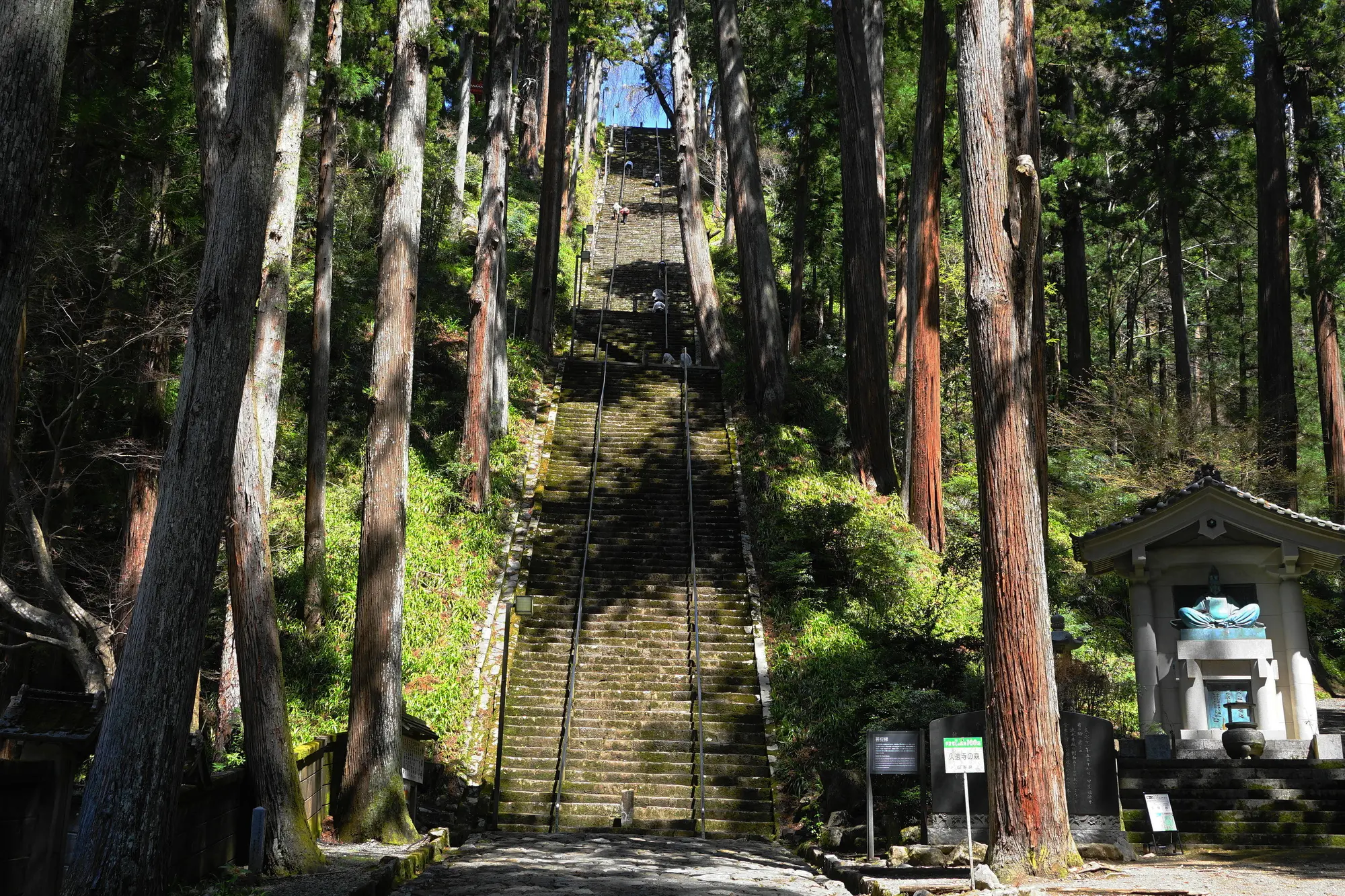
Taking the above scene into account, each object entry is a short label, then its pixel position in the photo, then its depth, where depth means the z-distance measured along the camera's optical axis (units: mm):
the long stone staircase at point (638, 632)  13734
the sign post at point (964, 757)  8625
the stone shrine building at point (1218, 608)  13484
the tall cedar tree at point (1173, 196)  24234
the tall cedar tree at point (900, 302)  28625
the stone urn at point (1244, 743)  12812
